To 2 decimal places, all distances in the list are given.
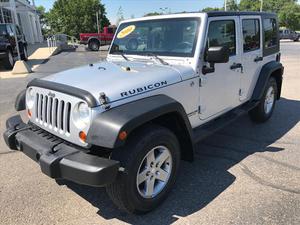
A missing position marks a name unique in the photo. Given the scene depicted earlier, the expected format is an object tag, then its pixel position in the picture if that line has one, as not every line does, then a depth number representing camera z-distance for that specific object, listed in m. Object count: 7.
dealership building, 22.64
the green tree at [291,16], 44.57
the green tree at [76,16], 39.36
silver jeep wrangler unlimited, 2.02
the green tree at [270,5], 51.43
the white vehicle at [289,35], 28.20
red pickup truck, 20.76
